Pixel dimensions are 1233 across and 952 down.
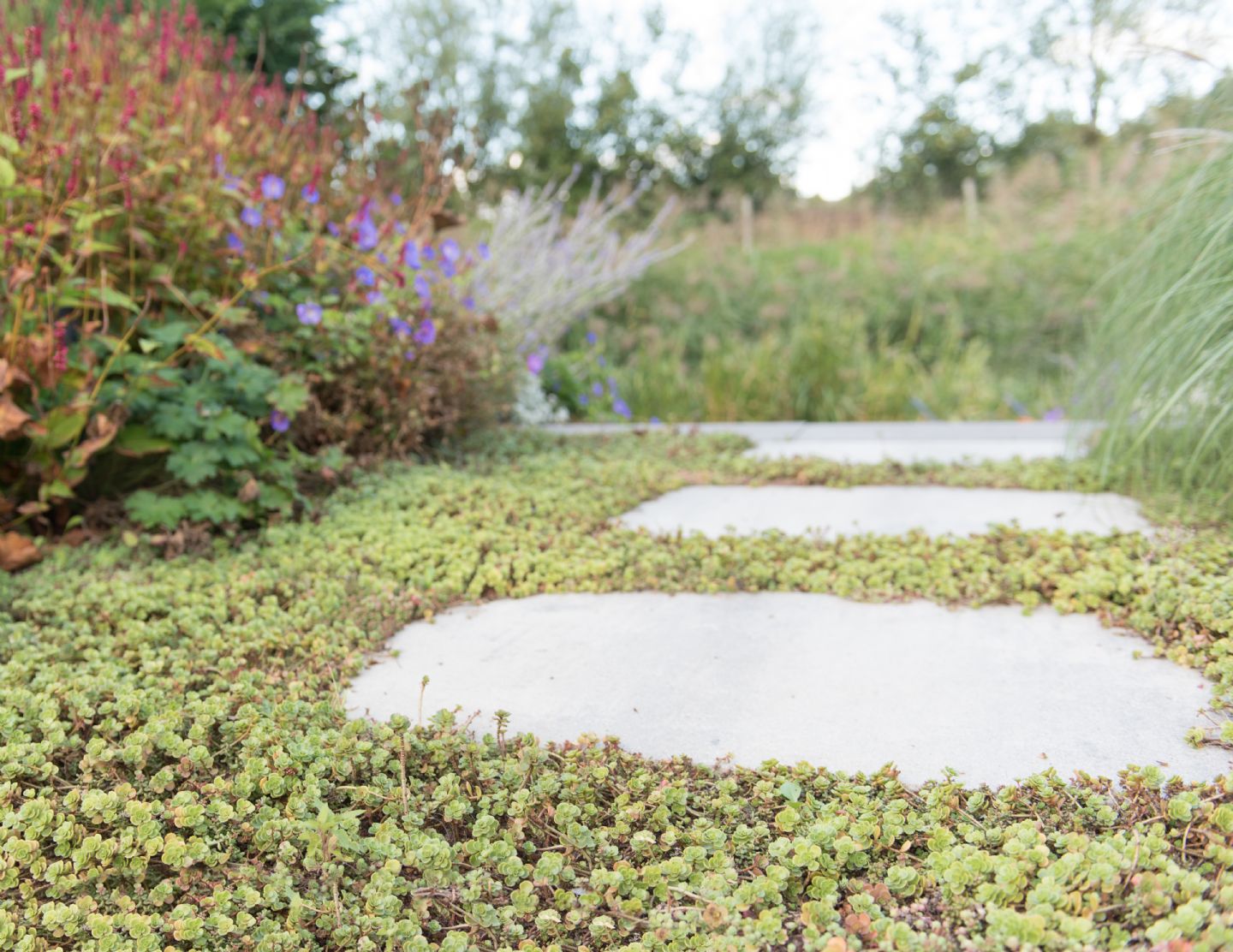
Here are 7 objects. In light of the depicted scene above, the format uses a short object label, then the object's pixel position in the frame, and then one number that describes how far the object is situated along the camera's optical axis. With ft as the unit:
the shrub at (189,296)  7.79
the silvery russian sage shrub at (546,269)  13.16
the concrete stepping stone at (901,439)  12.33
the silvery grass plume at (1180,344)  7.20
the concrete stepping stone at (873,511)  8.49
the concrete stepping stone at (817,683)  4.65
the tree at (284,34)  25.85
